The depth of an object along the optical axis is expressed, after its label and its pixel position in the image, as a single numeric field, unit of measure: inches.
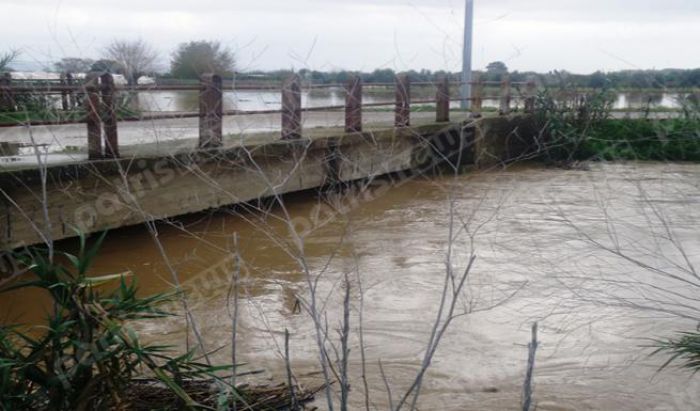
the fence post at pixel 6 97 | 271.5
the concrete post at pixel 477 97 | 609.7
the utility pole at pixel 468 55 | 657.0
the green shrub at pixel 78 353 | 128.7
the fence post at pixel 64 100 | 317.6
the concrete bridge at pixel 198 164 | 292.2
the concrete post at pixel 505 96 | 658.2
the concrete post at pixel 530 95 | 672.1
